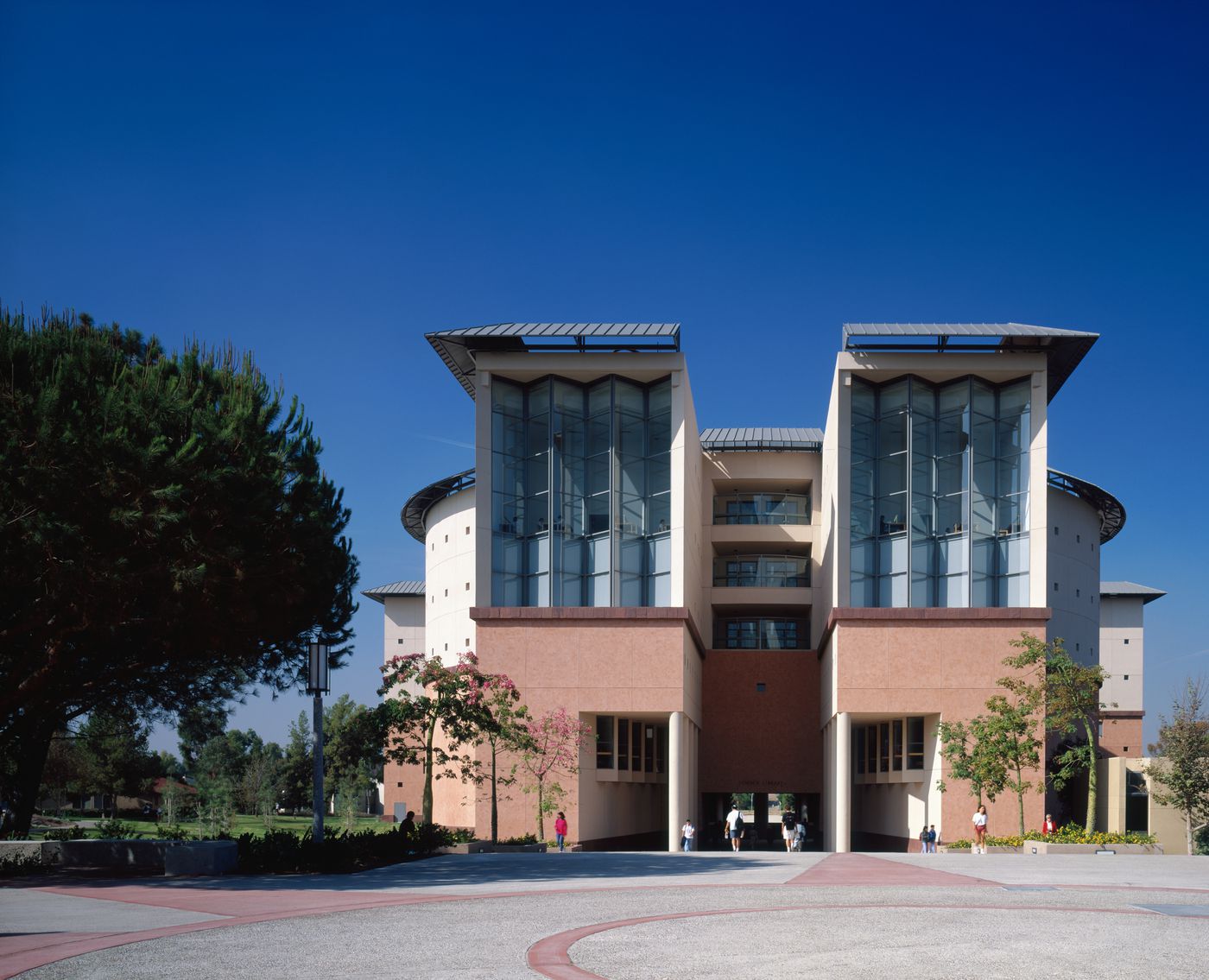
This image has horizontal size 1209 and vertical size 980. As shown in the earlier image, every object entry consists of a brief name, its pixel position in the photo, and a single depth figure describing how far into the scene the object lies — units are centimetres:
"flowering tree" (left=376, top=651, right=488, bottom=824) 4047
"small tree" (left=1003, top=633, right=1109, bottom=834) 4262
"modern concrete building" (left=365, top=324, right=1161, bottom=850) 4550
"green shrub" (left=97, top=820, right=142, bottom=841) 3734
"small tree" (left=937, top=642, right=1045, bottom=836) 4303
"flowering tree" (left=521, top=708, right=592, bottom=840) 4416
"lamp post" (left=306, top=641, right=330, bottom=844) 2841
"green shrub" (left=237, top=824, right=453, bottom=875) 2684
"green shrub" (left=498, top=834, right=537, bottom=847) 4279
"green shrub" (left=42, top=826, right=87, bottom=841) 3736
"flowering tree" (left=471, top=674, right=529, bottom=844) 4178
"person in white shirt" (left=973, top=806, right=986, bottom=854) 4034
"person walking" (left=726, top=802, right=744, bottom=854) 4166
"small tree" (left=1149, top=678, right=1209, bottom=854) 4675
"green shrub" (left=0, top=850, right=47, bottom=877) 2634
